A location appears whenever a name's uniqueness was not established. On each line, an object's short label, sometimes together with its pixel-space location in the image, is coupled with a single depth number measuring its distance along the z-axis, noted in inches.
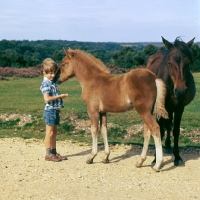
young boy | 321.1
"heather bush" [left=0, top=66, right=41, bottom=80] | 1618.1
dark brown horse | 291.9
